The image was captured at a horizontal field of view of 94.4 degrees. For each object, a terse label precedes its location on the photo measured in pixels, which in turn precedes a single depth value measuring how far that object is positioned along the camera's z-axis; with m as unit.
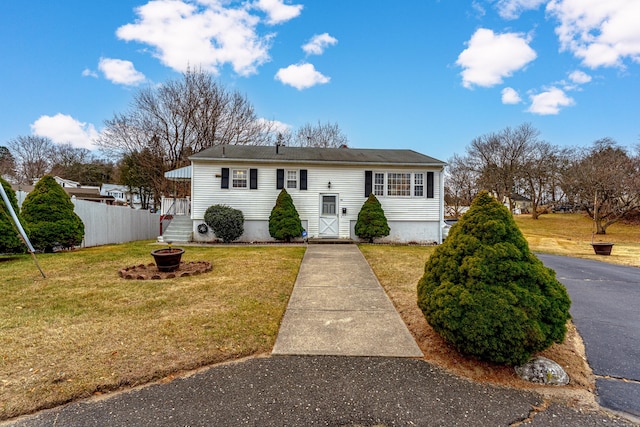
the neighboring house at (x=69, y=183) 41.03
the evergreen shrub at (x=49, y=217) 9.60
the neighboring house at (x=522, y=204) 50.31
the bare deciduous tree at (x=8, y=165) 34.75
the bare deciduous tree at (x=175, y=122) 22.47
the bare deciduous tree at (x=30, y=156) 36.09
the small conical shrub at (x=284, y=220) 13.45
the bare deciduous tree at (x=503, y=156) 33.62
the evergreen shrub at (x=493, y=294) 2.82
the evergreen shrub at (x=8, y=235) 8.16
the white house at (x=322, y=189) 13.95
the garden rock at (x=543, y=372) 2.80
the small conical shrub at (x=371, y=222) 13.73
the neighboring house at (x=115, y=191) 41.53
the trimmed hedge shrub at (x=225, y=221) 13.18
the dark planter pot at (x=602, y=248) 12.91
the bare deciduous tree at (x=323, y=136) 29.78
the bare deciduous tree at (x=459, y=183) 37.25
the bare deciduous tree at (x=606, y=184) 23.06
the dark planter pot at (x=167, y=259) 6.88
